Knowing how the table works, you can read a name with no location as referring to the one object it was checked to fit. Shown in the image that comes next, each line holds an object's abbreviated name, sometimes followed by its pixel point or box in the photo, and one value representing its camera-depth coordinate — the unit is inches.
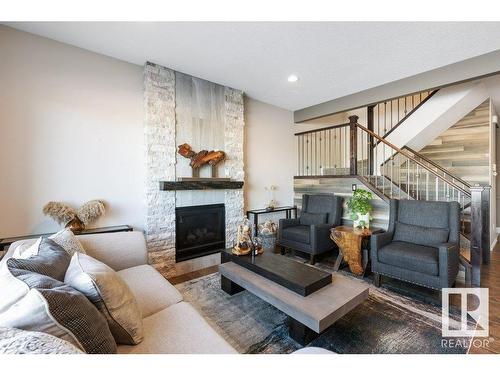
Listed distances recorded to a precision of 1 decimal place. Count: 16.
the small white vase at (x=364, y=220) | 132.9
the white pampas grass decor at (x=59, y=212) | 95.0
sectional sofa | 45.3
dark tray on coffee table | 72.9
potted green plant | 132.7
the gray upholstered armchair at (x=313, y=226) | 136.5
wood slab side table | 120.2
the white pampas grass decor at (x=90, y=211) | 100.4
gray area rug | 69.2
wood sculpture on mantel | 130.8
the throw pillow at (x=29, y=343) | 25.1
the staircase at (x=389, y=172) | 106.6
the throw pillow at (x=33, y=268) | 34.5
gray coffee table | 62.6
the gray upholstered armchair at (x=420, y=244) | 92.7
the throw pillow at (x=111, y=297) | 42.3
